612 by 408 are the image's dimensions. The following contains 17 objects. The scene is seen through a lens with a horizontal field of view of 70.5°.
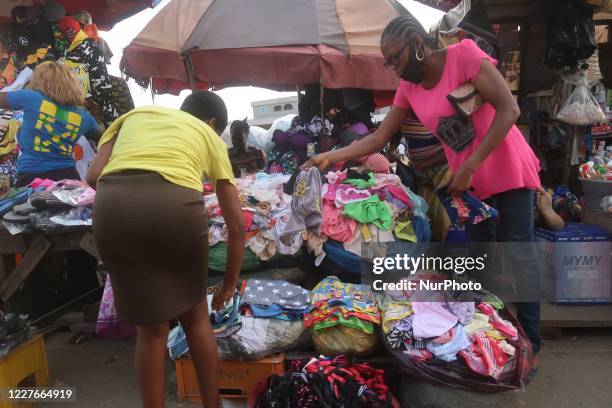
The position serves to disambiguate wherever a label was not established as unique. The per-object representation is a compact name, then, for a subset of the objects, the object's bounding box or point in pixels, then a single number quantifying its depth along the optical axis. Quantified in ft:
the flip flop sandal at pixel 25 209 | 9.78
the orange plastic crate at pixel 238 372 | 8.05
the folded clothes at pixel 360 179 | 11.46
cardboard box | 10.57
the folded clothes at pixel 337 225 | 10.41
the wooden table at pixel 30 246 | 9.70
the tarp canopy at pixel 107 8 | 18.04
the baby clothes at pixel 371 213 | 10.44
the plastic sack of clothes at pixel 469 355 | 6.84
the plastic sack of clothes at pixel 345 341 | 7.90
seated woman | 18.99
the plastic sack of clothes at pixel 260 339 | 7.93
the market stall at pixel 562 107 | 10.62
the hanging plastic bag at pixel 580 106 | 12.05
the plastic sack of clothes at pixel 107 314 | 9.39
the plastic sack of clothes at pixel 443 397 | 6.89
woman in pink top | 7.16
